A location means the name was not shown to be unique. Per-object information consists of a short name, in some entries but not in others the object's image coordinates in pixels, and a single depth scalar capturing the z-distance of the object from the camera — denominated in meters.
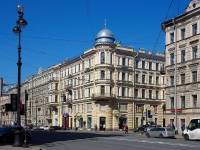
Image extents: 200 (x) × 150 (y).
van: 29.80
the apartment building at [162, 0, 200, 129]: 42.29
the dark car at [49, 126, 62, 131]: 68.31
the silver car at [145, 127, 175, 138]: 35.72
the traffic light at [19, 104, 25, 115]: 20.22
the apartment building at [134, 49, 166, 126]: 70.12
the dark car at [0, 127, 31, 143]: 26.07
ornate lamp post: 20.05
